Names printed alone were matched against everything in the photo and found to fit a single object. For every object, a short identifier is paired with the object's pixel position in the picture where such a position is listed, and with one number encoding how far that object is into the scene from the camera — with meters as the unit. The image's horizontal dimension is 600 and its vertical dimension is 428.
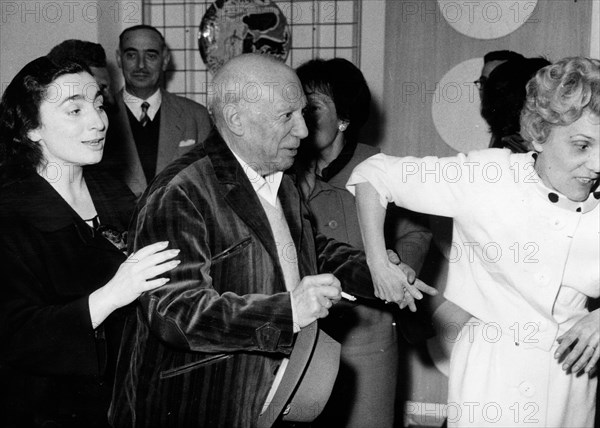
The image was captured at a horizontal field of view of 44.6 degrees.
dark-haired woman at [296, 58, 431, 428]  2.32
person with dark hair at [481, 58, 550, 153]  2.07
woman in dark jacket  1.53
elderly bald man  1.42
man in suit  3.00
